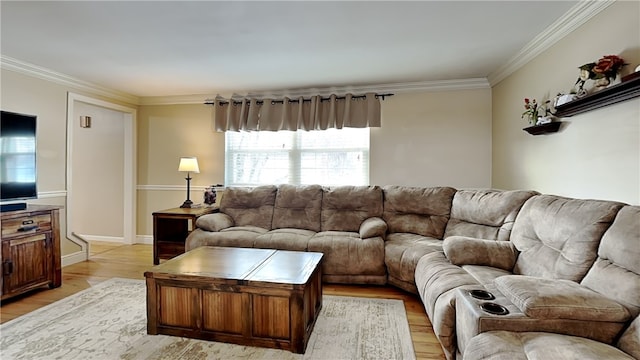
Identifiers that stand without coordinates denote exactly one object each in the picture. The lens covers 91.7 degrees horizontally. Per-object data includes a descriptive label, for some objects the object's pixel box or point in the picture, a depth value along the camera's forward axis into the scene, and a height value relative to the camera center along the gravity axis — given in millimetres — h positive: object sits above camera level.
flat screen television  2930 +212
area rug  1959 -1084
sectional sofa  1344 -543
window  4332 +333
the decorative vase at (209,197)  4508 -239
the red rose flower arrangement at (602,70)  1871 +684
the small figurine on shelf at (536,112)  2631 +606
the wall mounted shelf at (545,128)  2543 +441
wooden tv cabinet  2709 -643
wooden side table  3750 -666
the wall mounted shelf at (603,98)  1729 +517
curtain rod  4156 +1123
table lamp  4324 +203
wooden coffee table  1976 -814
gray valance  4133 +934
